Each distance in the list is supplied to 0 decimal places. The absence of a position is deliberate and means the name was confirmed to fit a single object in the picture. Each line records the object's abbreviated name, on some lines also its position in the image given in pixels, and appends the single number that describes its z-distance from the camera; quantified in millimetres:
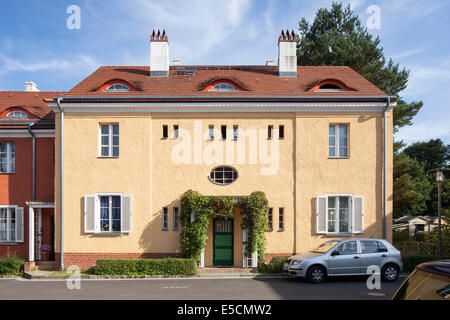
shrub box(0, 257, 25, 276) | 15578
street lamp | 16031
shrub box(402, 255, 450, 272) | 15234
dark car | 3270
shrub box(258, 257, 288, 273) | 15141
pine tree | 29531
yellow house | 16406
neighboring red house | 17797
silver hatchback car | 13094
